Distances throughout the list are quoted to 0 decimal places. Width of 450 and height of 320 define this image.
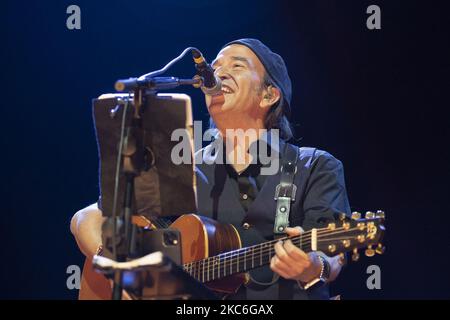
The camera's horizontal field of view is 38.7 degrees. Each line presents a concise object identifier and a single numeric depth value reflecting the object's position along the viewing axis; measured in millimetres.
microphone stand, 2434
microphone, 2817
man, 3184
